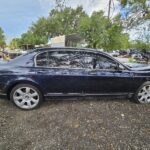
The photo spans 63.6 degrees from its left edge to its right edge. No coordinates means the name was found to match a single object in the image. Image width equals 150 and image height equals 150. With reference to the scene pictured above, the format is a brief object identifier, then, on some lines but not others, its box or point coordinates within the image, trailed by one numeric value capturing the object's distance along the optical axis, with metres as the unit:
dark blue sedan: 3.01
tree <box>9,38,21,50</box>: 41.97
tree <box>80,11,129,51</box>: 7.11
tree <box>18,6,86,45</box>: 32.37
